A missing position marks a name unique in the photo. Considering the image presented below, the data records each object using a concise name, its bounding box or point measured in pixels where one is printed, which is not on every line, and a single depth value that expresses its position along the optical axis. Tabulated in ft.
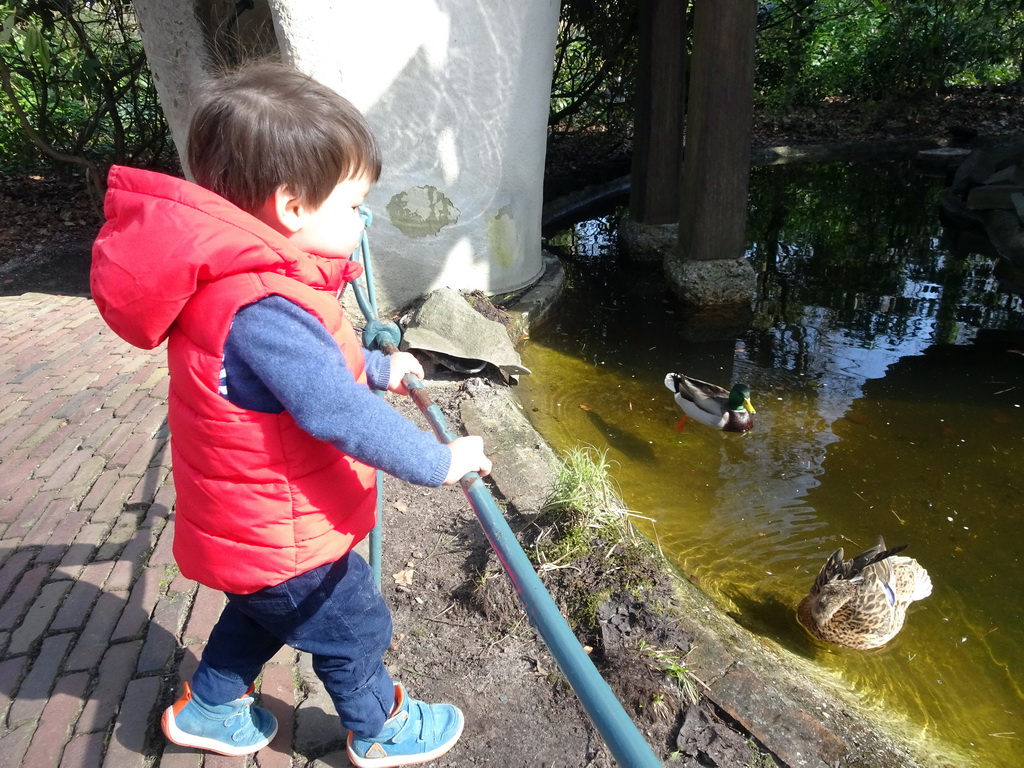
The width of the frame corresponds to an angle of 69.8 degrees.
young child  4.23
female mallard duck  9.26
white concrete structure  14.75
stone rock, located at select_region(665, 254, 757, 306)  19.90
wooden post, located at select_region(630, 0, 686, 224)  22.62
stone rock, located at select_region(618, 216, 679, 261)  24.61
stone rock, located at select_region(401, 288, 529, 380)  14.71
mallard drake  14.48
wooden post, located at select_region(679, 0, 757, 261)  17.43
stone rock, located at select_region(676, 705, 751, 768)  6.56
